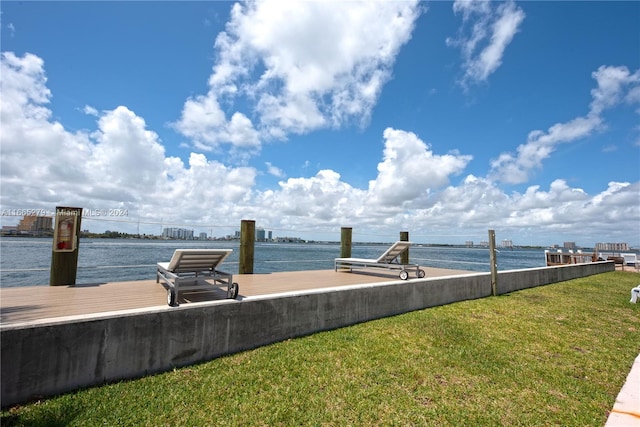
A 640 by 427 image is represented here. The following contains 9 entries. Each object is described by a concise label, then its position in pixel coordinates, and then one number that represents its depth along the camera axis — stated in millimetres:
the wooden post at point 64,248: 4778
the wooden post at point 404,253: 9672
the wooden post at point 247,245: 6914
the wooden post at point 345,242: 9305
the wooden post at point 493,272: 7305
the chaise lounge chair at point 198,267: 3826
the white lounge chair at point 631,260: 16938
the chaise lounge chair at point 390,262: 7039
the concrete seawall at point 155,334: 2441
